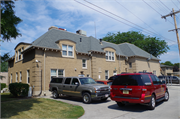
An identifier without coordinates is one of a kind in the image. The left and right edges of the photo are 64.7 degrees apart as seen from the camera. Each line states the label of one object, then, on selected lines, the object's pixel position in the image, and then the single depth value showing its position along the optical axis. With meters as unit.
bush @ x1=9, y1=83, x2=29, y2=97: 13.39
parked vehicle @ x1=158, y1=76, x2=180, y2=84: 25.49
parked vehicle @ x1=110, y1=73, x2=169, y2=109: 7.42
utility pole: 20.68
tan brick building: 15.60
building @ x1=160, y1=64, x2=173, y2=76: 52.59
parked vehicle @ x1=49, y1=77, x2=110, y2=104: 10.30
